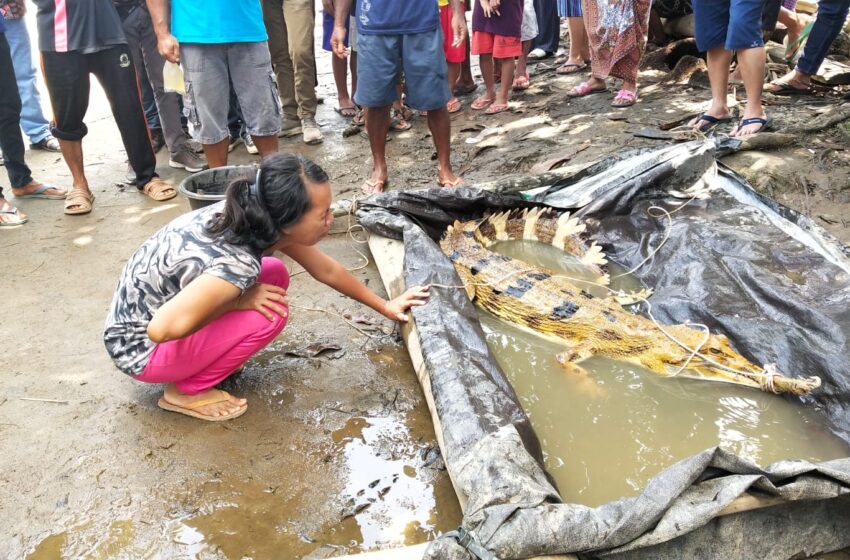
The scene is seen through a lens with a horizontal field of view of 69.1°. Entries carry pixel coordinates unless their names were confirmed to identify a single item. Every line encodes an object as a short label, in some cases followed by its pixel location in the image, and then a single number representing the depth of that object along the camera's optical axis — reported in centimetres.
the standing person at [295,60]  569
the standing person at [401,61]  413
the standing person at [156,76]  500
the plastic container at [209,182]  368
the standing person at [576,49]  733
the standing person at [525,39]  684
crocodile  272
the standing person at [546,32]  824
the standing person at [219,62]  395
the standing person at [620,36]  577
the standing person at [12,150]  444
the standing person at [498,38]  619
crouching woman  212
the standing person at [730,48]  423
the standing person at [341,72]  624
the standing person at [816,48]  500
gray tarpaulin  163
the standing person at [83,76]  421
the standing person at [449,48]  650
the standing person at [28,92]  593
